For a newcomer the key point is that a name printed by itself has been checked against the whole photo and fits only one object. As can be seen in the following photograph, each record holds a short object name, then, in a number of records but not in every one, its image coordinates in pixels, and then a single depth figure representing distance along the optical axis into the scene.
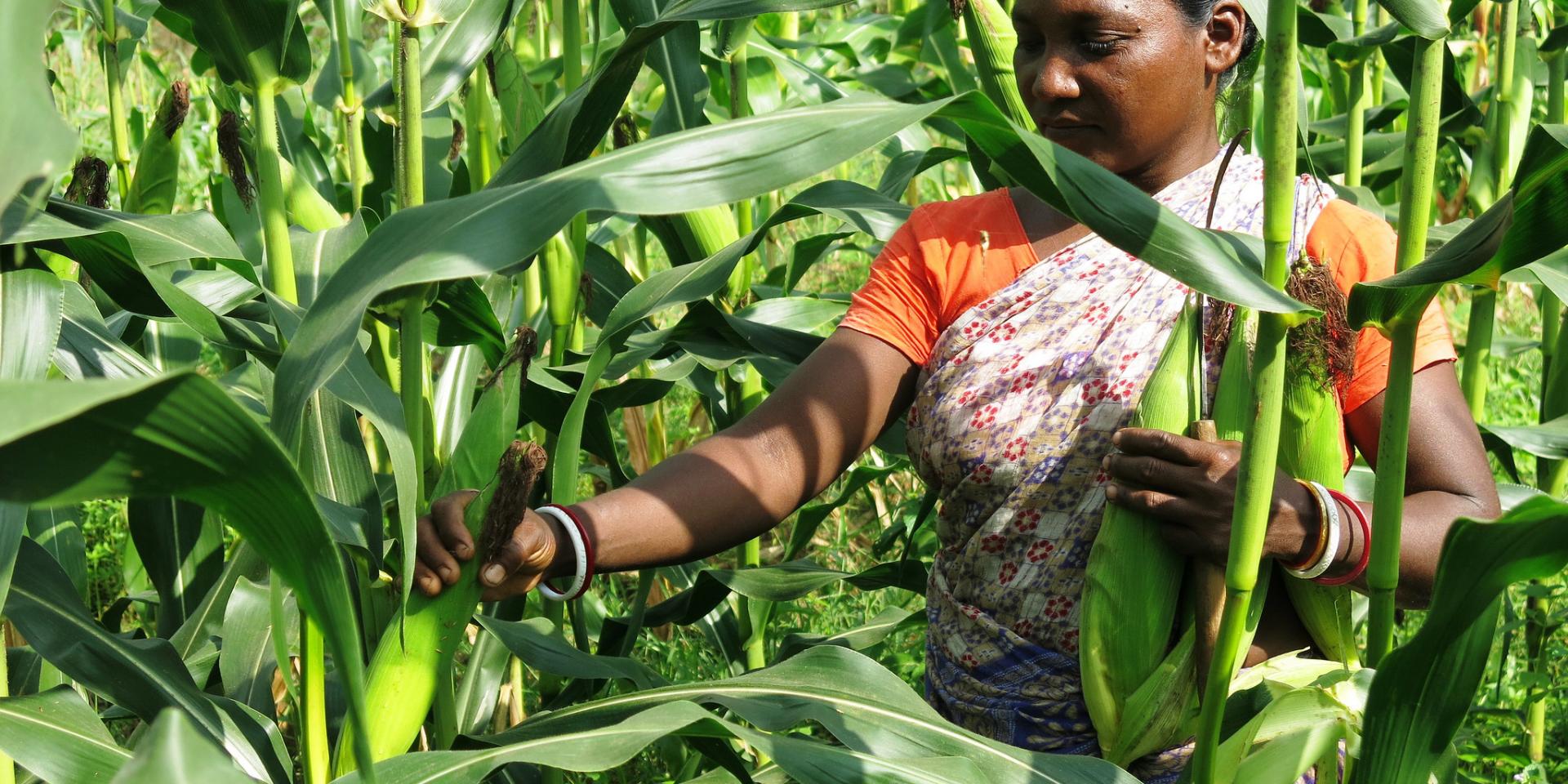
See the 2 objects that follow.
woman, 1.54
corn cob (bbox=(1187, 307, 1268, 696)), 1.33
